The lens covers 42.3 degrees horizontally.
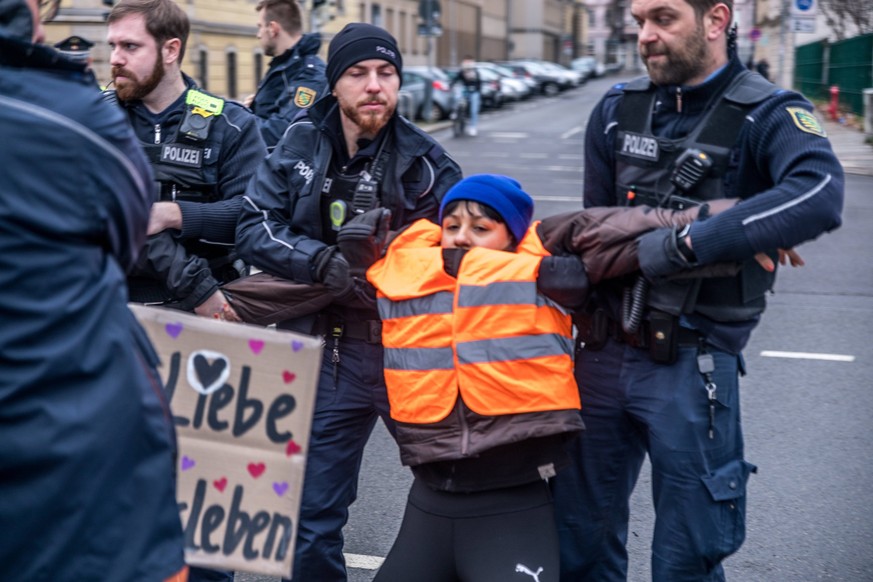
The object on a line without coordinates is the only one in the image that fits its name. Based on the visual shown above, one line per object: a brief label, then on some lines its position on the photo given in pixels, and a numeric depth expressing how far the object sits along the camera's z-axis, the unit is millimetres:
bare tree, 32222
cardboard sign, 2828
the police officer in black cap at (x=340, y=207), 3512
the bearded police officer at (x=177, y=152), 3752
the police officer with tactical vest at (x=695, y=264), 2846
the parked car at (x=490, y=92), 42000
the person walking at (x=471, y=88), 28391
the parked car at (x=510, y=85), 45656
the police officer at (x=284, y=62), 7047
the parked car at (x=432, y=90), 31766
